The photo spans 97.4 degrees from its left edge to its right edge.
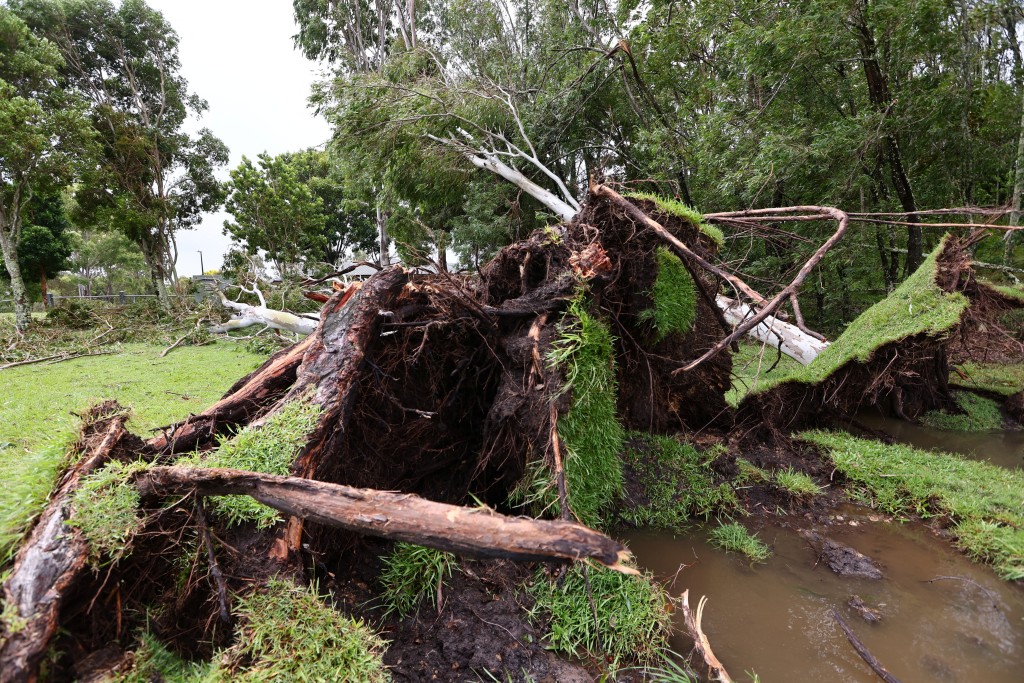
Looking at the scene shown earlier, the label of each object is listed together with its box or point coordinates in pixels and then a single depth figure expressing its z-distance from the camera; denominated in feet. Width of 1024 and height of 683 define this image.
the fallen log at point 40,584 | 4.27
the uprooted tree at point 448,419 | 5.32
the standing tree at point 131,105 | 57.41
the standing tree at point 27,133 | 37.76
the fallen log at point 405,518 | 4.89
